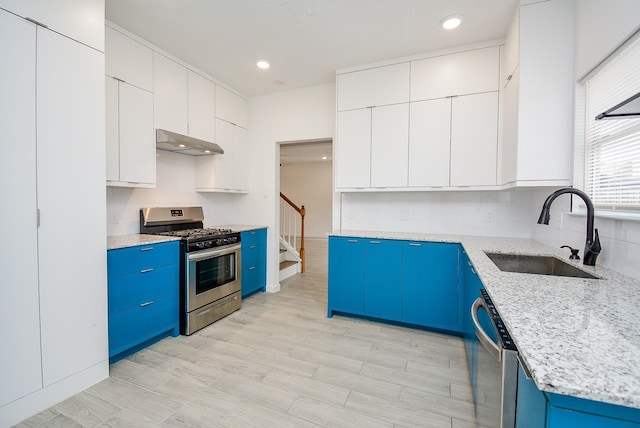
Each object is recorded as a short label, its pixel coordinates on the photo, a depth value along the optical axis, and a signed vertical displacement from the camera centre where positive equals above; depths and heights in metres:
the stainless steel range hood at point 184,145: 2.86 +0.67
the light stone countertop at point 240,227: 3.66 -0.26
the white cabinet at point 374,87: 3.08 +1.36
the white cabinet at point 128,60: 2.46 +1.34
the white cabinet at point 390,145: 3.08 +0.70
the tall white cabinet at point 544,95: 2.11 +0.87
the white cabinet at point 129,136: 2.49 +0.65
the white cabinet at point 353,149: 3.24 +0.69
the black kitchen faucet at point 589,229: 1.61 -0.11
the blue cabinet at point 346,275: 3.09 -0.73
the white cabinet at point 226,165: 3.67 +0.57
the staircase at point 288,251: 4.90 -0.79
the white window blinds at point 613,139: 1.51 +0.43
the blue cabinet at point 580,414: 0.59 -0.43
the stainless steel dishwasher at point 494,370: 0.95 -0.59
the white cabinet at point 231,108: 3.70 +1.36
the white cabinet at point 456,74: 2.75 +1.36
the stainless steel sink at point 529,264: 1.94 -0.38
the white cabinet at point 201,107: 3.29 +1.19
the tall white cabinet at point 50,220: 1.62 -0.09
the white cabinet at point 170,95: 2.89 +1.19
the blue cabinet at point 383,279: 2.93 -0.73
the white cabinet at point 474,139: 2.76 +0.69
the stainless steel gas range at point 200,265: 2.77 -0.60
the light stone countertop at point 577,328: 0.58 -0.34
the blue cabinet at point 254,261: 3.68 -0.71
